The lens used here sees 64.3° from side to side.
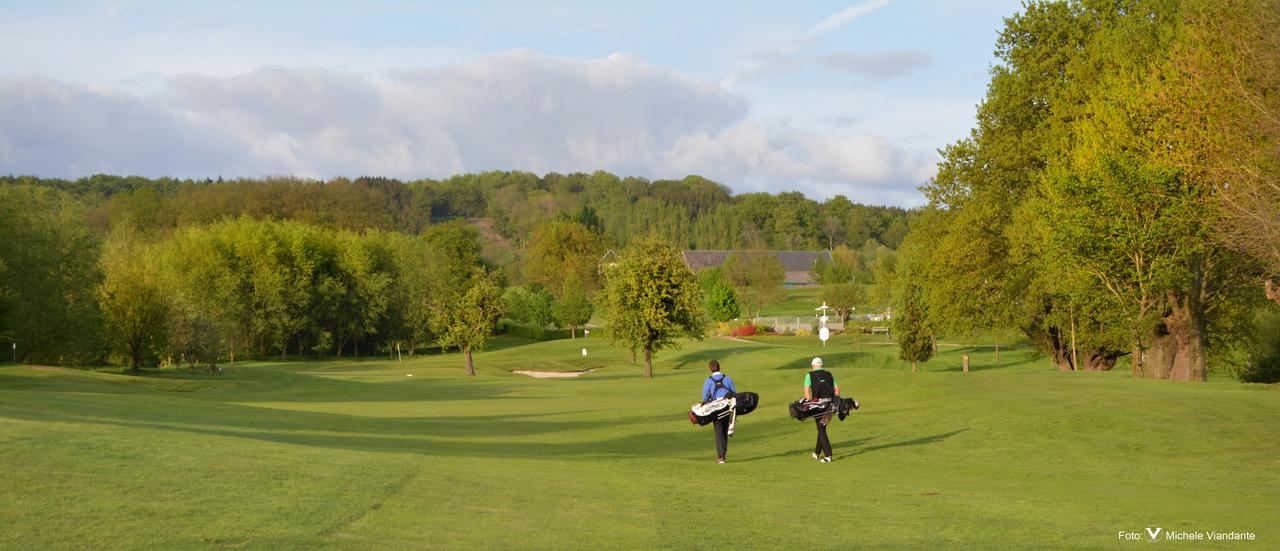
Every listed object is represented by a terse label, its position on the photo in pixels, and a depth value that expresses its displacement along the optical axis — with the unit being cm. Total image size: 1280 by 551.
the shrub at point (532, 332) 11312
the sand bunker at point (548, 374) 6461
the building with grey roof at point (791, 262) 18750
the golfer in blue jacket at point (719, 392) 1964
